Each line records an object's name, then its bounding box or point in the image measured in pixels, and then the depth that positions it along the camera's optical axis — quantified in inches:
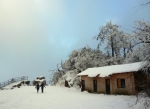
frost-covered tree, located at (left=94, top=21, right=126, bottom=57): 1545.4
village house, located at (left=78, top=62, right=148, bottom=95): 838.1
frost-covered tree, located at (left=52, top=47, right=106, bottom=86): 1485.0
